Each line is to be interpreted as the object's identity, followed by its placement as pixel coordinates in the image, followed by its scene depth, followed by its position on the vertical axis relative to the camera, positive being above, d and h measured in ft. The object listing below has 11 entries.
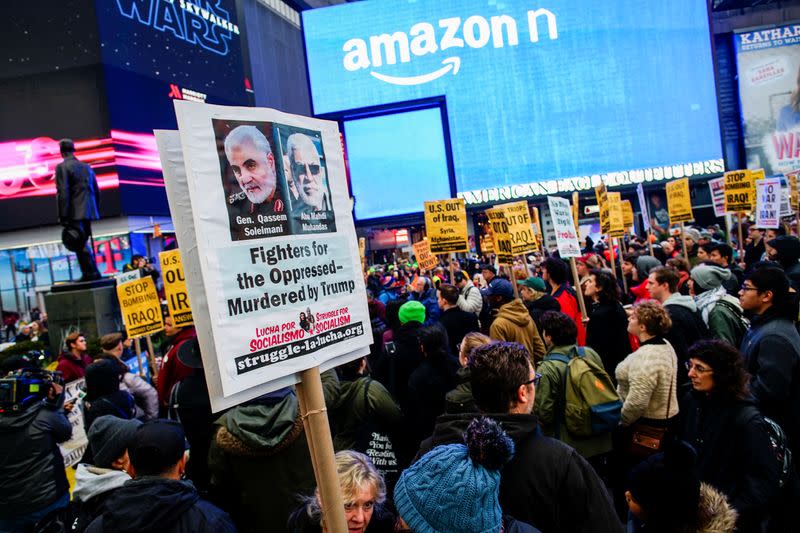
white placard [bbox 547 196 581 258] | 28.33 -1.30
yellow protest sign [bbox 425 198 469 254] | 34.53 -0.49
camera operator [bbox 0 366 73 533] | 15.43 -4.46
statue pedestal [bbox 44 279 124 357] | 34.53 -2.59
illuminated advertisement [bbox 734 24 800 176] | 118.73 +14.73
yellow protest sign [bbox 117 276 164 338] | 25.48 -2.12
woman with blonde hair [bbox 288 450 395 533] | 8.01 -3.57
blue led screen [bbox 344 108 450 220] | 101.55 +10.15
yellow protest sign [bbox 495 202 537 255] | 31.53 -1.20
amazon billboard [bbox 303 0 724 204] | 98.17 +18.06
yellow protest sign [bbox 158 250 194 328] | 22.56 -1.64
